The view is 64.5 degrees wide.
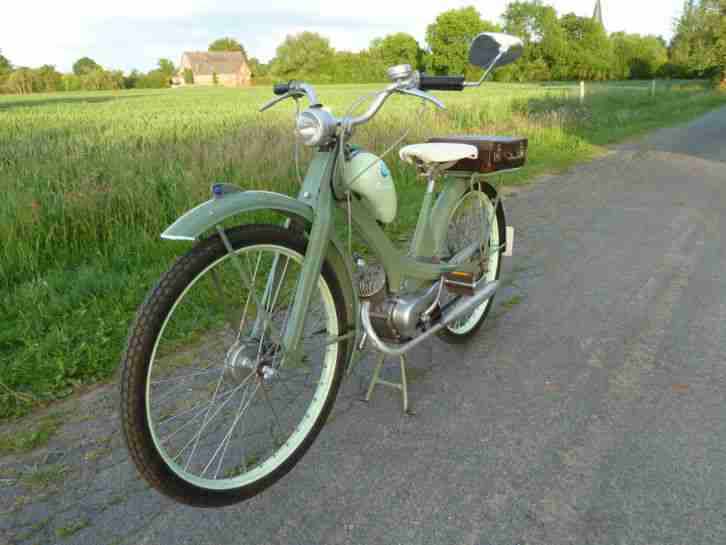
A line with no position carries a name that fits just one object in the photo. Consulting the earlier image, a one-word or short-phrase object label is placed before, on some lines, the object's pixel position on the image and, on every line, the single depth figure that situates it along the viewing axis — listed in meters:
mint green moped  1.77
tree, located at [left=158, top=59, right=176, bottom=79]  84.94
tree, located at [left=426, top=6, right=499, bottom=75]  73.88
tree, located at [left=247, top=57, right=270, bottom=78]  102.12
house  98.44
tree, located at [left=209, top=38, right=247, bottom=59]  115.00
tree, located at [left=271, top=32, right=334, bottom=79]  84.28
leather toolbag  3.00
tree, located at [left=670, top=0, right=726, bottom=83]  30.88
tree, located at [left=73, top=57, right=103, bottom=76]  104.31
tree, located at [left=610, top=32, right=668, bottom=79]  70.25
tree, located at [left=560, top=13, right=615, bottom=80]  72.08
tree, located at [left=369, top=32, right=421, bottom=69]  77.62
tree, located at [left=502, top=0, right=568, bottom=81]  73.30
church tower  90.25
